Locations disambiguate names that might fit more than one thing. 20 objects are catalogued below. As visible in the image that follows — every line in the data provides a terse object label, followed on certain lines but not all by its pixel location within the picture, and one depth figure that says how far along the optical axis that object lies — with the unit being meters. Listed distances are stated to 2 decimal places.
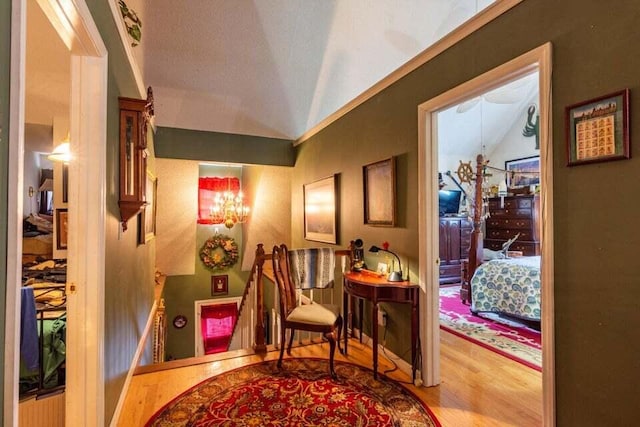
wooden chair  2.55
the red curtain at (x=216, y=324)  6.51
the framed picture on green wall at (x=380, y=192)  2.80
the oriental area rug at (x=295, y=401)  1.99
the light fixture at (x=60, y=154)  2.24
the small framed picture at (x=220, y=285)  6.34
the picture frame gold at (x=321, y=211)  3.85
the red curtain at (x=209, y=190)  6.48
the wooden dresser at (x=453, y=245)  6.34
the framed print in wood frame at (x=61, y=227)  2.17
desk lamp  2.56
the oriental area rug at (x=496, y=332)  2.98
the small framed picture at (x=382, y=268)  2.84
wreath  6.40
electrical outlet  2.89
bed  3.57
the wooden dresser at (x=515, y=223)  5.87
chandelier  5.66
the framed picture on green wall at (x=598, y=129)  1.35
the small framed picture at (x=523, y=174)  6.36
